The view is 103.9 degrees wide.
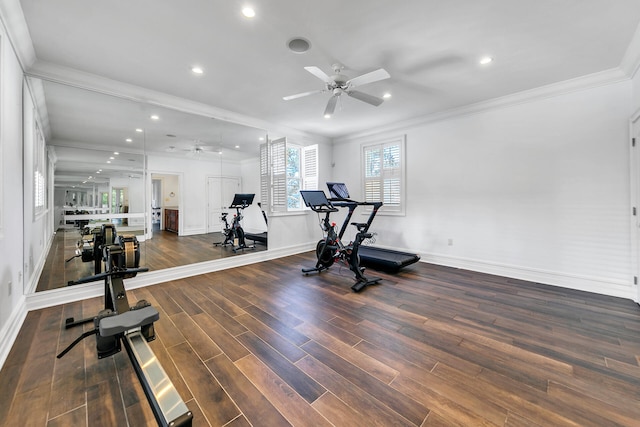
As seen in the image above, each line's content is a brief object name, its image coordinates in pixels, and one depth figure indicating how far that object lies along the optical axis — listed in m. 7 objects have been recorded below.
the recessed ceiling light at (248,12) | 2.18
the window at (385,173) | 5.44
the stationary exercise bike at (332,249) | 3.82
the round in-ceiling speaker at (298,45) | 2.62
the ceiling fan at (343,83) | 2.74
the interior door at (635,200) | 3.04
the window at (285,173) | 5.37
